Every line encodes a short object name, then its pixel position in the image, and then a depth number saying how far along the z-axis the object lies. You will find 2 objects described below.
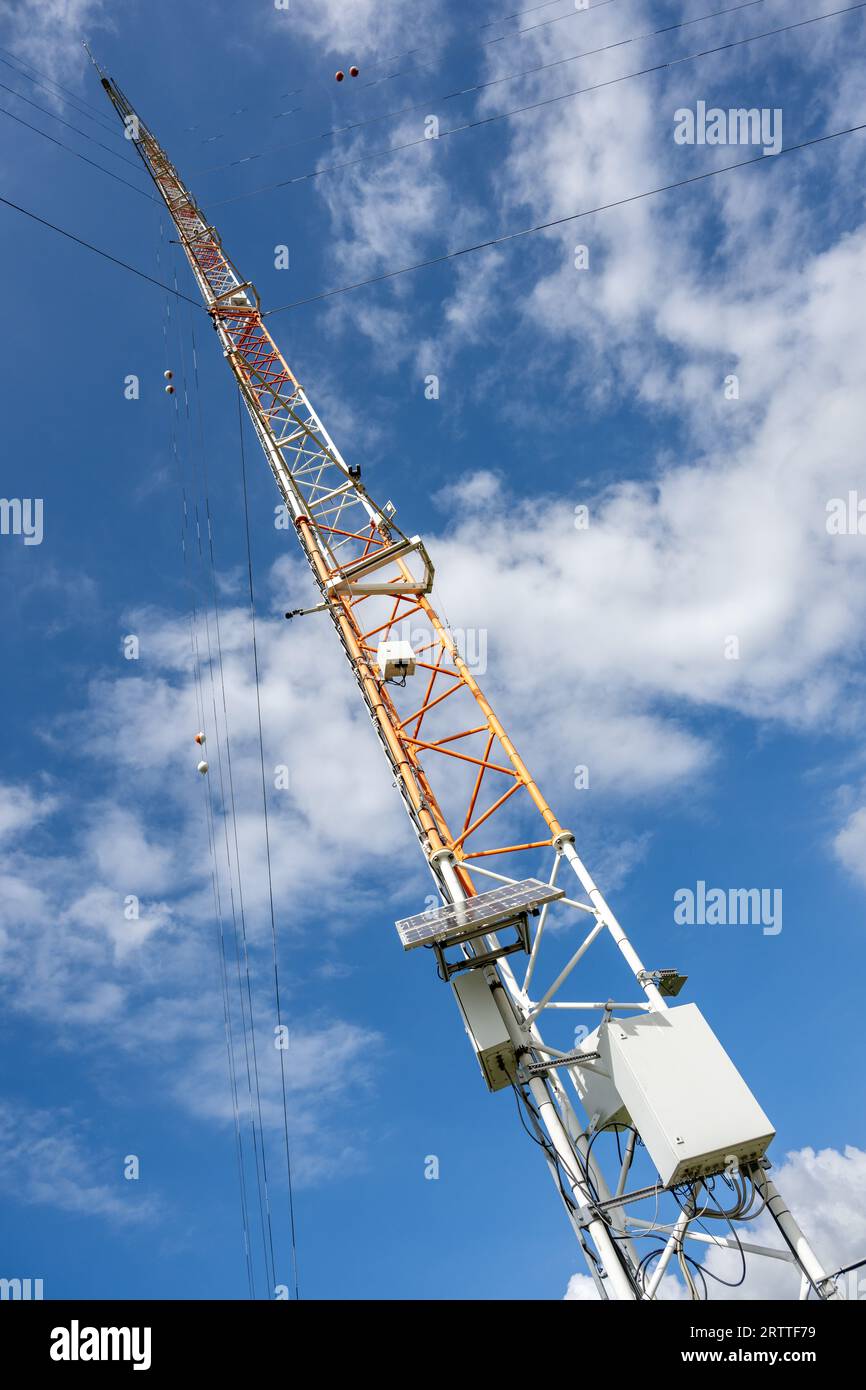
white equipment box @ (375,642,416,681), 23.80
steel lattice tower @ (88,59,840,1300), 15.94
